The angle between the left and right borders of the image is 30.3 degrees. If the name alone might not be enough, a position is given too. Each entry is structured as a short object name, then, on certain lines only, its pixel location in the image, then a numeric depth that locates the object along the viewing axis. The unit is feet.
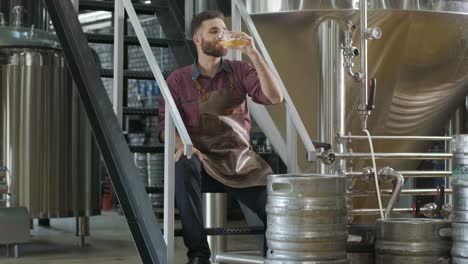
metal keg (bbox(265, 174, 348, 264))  9.93
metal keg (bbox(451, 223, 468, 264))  10.19
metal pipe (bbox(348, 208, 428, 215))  14.94
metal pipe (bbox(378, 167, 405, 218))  12.66
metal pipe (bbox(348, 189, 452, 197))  15.42
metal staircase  10.78
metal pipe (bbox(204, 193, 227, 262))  15.84
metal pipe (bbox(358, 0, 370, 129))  14.46
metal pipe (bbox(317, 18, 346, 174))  14.74
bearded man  11.80
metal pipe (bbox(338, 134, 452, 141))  14.55
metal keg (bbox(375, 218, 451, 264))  10.53
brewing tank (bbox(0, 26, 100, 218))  17.16
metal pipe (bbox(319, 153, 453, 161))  12.67
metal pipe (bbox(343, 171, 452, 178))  14.51
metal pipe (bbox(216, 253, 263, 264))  12.36
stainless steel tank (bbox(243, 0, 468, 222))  14.85
